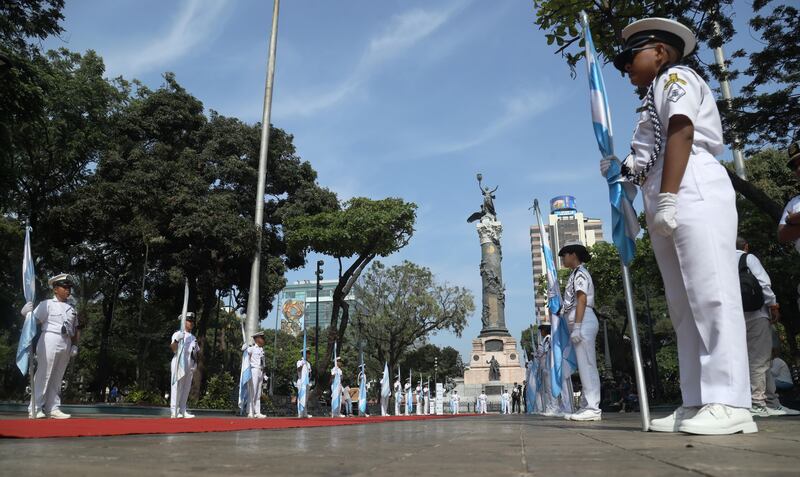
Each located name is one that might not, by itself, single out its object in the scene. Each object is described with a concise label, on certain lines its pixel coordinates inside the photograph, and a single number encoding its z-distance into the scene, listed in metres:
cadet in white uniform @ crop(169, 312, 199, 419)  10.46
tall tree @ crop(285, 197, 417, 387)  22.64
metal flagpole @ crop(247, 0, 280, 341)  16.05
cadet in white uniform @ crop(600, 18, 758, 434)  2.85
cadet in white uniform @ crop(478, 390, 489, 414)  33.38
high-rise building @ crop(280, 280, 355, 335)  111.38
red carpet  3.74
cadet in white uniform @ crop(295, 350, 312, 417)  14.71
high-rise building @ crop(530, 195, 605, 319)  130.25
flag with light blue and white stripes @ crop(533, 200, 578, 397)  8.09
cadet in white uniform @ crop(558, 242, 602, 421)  6.29
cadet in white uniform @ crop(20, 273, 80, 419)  7.64
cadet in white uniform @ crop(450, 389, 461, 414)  32.84
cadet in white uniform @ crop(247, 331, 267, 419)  12.41
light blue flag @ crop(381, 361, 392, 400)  23.47
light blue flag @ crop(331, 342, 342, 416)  17.84
